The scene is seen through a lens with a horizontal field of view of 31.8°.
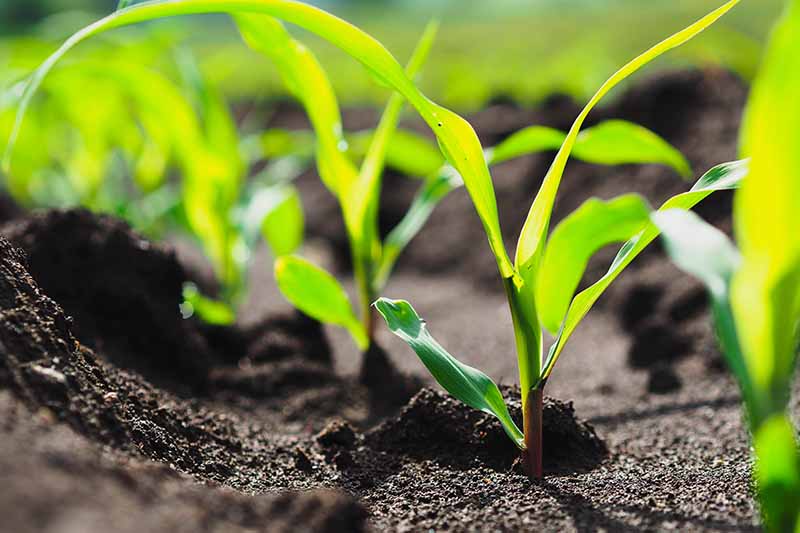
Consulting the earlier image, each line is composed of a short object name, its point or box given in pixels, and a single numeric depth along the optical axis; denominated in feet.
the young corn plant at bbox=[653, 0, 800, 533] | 1.03
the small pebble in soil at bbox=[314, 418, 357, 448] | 1.47
